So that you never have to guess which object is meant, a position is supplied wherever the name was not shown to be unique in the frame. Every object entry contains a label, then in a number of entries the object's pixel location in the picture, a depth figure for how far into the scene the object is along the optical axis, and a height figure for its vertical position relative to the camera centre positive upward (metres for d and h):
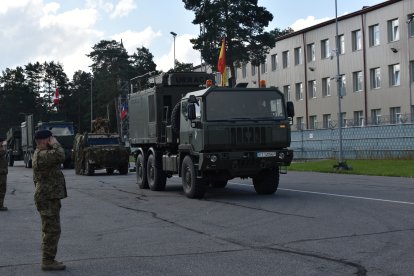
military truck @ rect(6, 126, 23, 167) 49.14 +0.36
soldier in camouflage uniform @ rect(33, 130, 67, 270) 7.34 -0.48
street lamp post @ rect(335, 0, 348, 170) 28.58 -0.83
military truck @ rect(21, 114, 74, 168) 39.41 +0.99
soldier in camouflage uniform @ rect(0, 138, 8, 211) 14.19 -0.55
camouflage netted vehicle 29.94 -0.28
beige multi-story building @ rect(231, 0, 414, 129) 46.88 +6.56
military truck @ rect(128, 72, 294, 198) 14.83 +0.20
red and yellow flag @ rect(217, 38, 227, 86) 28.25 +3.74
